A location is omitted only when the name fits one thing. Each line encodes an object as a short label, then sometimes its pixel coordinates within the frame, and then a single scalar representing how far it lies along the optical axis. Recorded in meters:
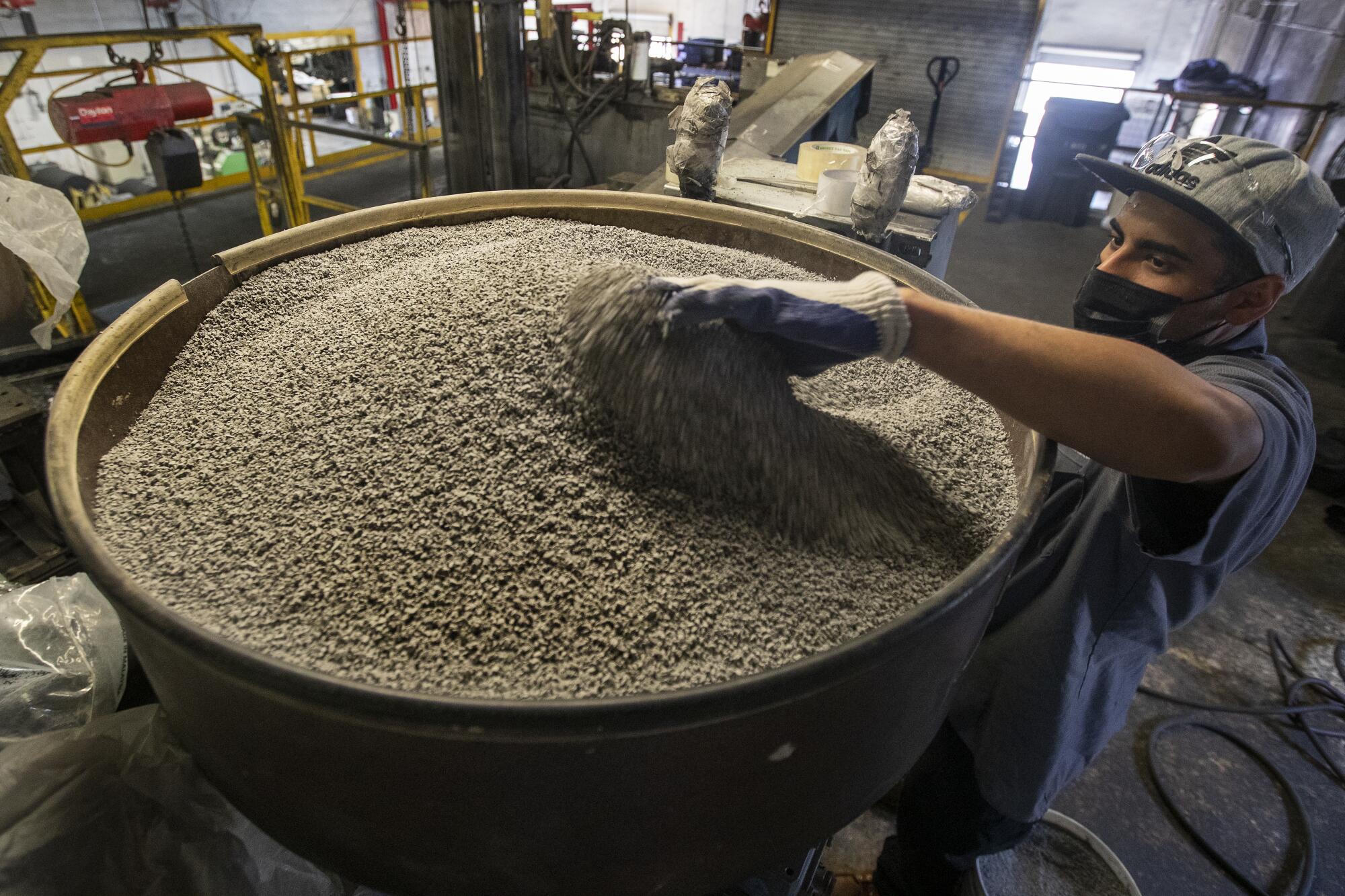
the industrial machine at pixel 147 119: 3.01
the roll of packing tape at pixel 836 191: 2.33
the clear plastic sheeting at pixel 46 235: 1.95
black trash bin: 5.30
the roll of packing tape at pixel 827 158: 2.69
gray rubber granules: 0.68
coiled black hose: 1.79
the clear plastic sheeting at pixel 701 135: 1.94
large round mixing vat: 0.56
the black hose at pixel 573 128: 4.53
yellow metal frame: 2.87
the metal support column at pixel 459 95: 2.77
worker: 0.80
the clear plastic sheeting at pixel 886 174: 1.98
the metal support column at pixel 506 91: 2.76
